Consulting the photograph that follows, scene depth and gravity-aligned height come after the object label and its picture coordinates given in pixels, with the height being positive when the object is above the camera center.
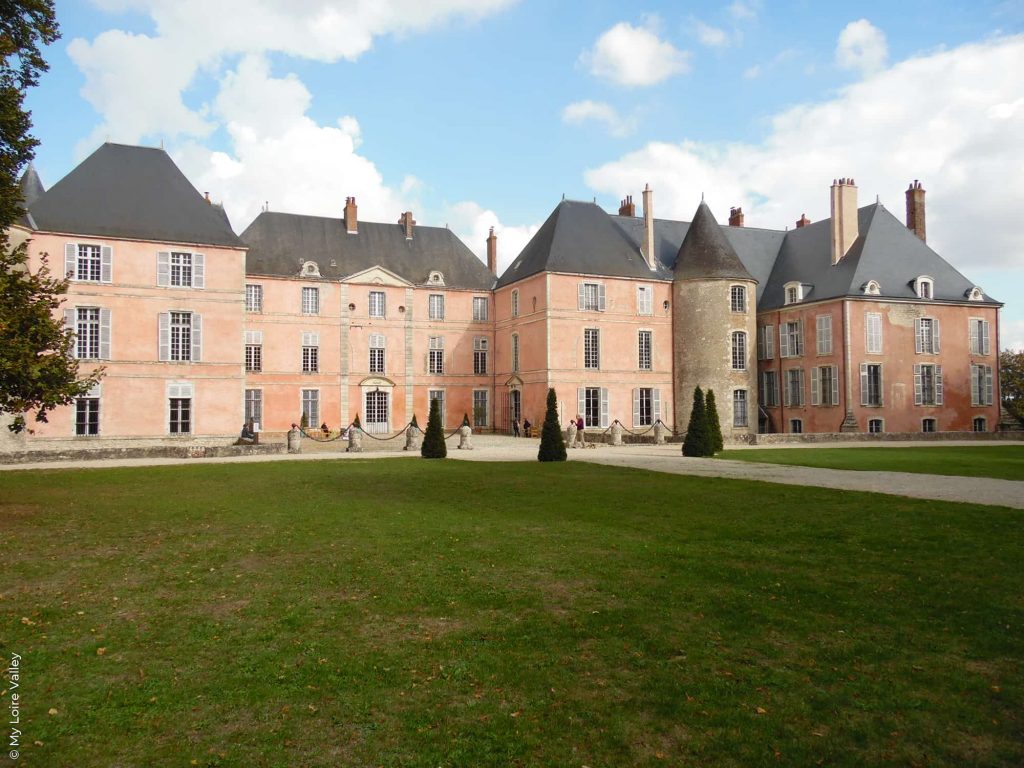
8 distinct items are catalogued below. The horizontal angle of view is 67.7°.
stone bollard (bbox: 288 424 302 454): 22.56 -0.97
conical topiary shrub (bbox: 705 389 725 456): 22.06 -0.64
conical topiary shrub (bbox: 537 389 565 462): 19.17 -0.95
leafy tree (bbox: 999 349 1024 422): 36.78 +1.30
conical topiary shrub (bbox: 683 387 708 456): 20.80 -0.84
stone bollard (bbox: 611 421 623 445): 27.03 -1.06
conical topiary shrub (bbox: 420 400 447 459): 20.23 -0.95
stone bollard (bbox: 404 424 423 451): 23.97 -1.00
